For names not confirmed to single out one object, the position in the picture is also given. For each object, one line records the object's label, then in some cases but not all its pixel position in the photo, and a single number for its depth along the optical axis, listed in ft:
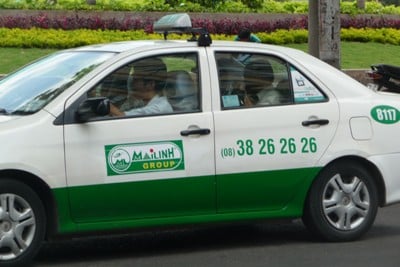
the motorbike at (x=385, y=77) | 40.57
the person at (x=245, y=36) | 52.52
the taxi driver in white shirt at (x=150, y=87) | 30.76
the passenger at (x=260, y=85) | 32.35
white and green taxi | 28.87
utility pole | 56.65
